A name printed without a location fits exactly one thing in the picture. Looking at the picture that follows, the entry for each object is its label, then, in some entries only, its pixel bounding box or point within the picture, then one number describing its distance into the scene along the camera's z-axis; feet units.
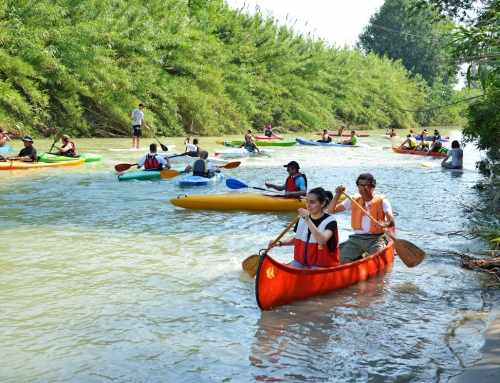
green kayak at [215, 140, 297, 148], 81.69
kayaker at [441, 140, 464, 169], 58.23
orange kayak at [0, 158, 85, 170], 46.55
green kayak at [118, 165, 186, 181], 44.75
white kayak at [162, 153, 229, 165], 56.03
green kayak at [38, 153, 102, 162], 50.47
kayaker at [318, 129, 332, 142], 86.17
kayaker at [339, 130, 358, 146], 85.68
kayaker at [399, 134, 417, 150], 78.89
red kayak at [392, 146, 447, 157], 70.99
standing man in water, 66.49
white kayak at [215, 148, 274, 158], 62.80
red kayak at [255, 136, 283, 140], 86.06
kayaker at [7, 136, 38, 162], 47.98
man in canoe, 21.99
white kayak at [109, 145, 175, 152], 64.44
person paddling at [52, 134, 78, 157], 53.01
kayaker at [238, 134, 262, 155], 66.44
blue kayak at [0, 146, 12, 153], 54.30
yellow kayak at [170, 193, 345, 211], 34.37
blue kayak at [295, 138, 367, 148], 84.94
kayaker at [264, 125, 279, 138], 87.85
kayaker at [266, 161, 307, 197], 33.94
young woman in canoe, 18.62
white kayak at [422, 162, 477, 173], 58.32
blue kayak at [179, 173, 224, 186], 42.22
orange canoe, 17.25
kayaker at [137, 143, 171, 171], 45.93
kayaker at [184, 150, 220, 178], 43.24
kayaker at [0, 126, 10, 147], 54.54
